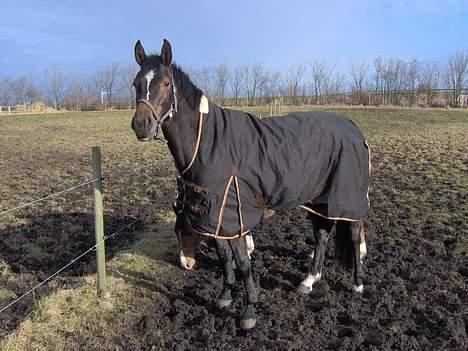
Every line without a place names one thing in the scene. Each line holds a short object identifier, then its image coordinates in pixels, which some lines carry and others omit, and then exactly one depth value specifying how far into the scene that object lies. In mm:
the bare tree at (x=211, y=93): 57431
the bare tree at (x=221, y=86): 59656
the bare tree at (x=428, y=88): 51469
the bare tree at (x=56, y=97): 59762
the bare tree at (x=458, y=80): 53875
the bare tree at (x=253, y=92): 59969
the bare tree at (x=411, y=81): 53778
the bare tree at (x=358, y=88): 55150
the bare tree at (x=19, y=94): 60812
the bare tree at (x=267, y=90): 59150
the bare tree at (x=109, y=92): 54006
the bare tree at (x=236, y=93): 60116
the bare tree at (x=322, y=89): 56456
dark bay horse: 3454
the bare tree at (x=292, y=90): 58062
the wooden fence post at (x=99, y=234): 4203
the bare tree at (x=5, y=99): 59875
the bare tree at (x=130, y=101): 50219
